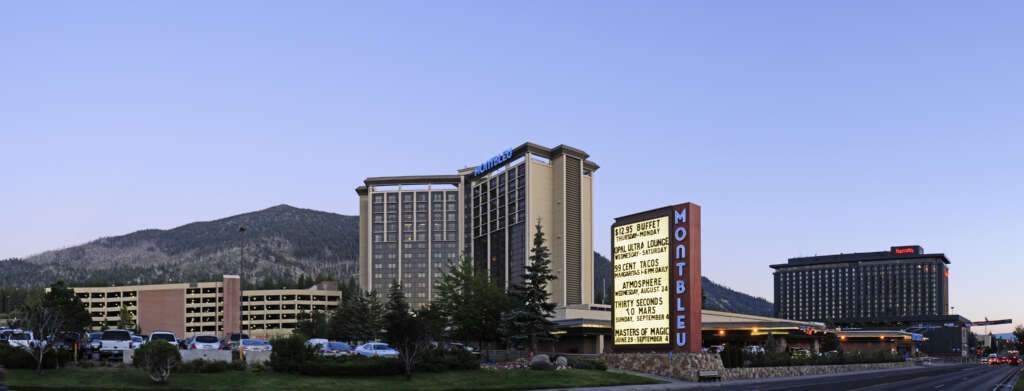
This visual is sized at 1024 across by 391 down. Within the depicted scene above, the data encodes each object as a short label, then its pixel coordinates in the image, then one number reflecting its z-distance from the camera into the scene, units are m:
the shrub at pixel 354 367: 47.69
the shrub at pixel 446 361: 52.16
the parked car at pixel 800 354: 87.65
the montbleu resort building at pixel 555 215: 187.88
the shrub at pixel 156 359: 41.53
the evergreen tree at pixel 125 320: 186.62
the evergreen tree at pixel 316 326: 138.04
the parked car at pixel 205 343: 54.00
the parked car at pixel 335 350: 57.94
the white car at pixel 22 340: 50.52
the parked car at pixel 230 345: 62.71
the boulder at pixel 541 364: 56.62
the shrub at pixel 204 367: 46.09
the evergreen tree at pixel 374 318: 120.44
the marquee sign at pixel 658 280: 57.62
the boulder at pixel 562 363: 60.09
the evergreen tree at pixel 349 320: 121.19
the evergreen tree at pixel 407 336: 49.88
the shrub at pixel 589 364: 60.72
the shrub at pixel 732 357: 65.88
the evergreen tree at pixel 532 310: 76.38
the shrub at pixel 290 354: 47.84
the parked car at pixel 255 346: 57.75
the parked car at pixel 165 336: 54.78
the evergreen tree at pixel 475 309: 88.25
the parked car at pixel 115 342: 54.66
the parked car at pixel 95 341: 55.16
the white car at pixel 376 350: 63.53
